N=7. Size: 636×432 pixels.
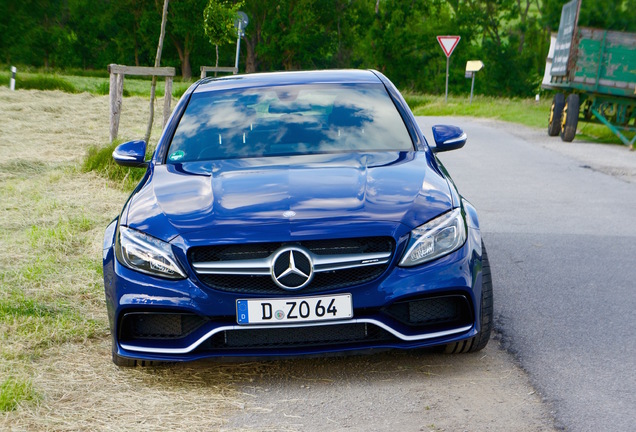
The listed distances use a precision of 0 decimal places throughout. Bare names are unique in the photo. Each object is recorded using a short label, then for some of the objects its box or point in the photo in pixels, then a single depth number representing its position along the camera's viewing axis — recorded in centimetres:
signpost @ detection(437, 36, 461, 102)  3283
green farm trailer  1664
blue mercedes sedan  378
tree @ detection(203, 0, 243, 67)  1659
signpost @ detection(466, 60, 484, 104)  3281
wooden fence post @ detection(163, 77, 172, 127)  1325
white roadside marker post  2946
